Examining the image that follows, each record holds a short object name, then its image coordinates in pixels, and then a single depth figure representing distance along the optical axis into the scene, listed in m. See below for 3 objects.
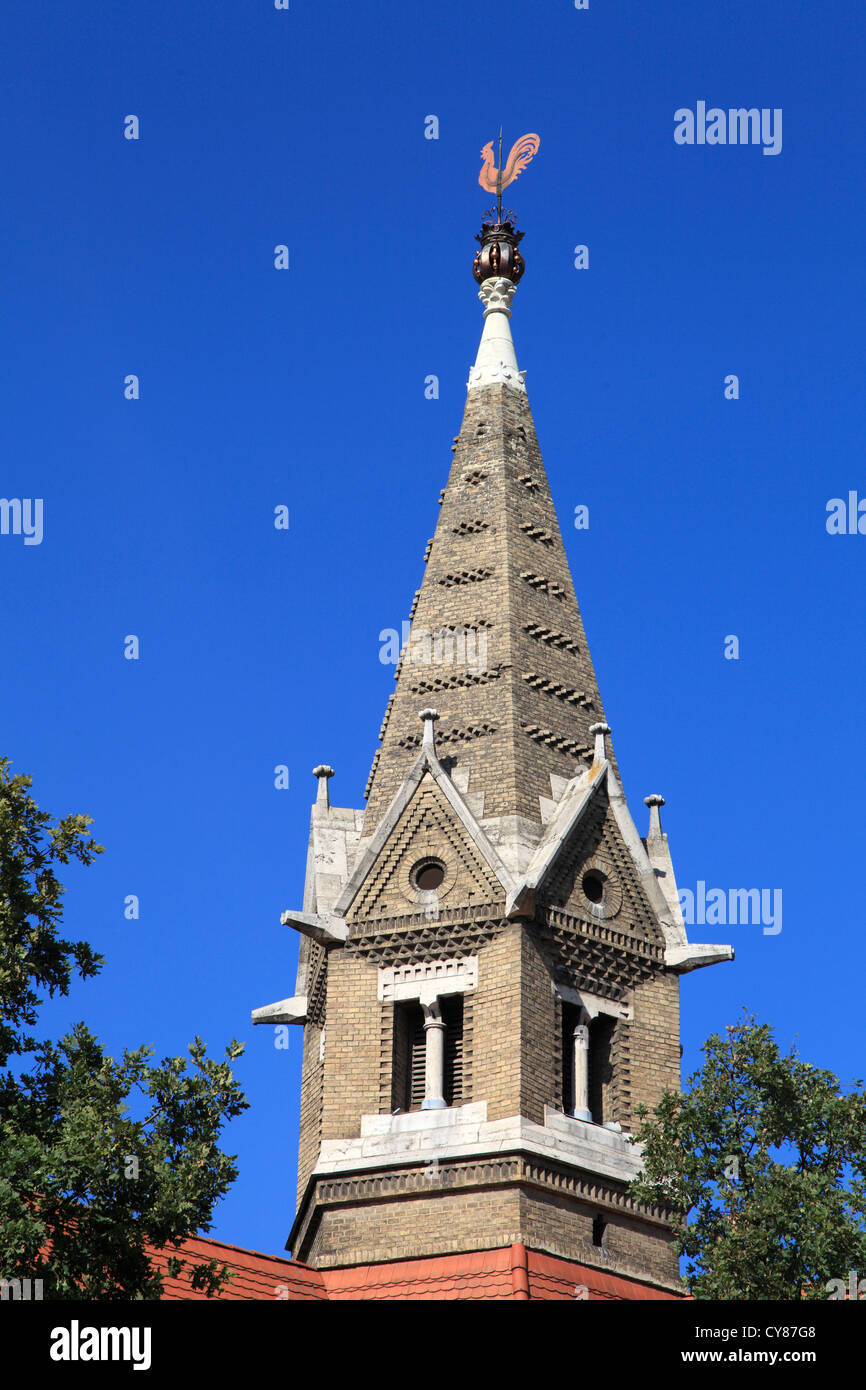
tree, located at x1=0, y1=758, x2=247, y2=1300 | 22.11
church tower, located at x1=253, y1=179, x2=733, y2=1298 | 34.78
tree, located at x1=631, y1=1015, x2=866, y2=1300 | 27.78
